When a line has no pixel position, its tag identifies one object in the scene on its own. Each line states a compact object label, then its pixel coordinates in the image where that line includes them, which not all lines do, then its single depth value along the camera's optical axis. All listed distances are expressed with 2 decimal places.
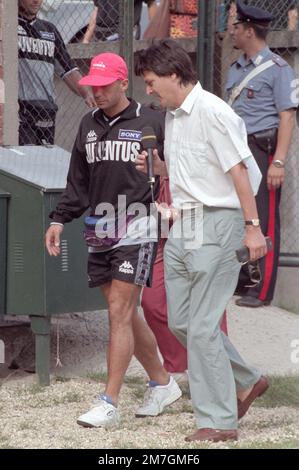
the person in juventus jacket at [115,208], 12.16
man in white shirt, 11.04
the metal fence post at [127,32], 18.02
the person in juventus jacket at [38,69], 16.56
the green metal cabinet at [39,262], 13.73
